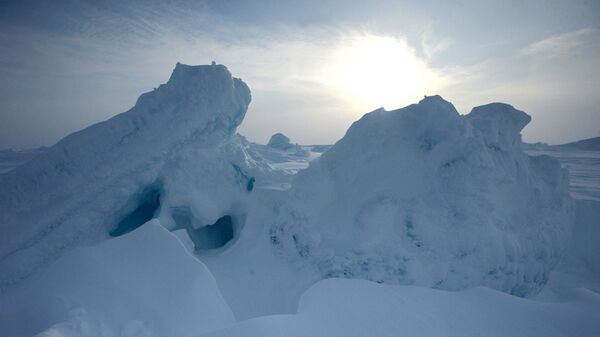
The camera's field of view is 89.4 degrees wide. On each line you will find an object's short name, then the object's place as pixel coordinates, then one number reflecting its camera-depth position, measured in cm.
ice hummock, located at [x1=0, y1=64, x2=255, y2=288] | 460
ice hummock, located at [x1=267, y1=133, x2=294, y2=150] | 2522
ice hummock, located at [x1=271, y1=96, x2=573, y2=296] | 452
